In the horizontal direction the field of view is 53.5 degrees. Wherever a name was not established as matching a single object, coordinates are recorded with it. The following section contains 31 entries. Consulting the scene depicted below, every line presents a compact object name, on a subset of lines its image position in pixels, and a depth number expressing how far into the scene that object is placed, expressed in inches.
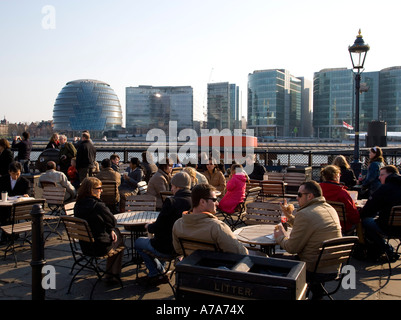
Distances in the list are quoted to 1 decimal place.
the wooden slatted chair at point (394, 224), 217.8
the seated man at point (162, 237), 183.3
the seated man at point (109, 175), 340.5
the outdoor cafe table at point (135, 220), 207.9
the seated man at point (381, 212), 223.6
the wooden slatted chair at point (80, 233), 179.5
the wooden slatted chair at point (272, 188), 384.2
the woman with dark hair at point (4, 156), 355.3
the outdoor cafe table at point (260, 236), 176.4
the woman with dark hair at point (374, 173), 318.4
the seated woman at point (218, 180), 368.2
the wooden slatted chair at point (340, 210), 222.8
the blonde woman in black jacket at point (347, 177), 353.7
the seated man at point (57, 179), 343.9
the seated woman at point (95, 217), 185.9
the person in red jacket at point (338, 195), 225.3
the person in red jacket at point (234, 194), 298.2
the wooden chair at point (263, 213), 225.9
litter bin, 105.1
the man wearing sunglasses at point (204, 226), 142.2
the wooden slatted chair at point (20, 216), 233.1
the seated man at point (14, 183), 284.5
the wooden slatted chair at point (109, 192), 334.6
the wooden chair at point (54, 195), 297.4
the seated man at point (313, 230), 154.6
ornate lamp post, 469.7
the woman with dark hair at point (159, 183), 301.7
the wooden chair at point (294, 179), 438.0
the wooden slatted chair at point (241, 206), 308.7
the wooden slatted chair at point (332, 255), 150.3
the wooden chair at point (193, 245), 143.5
